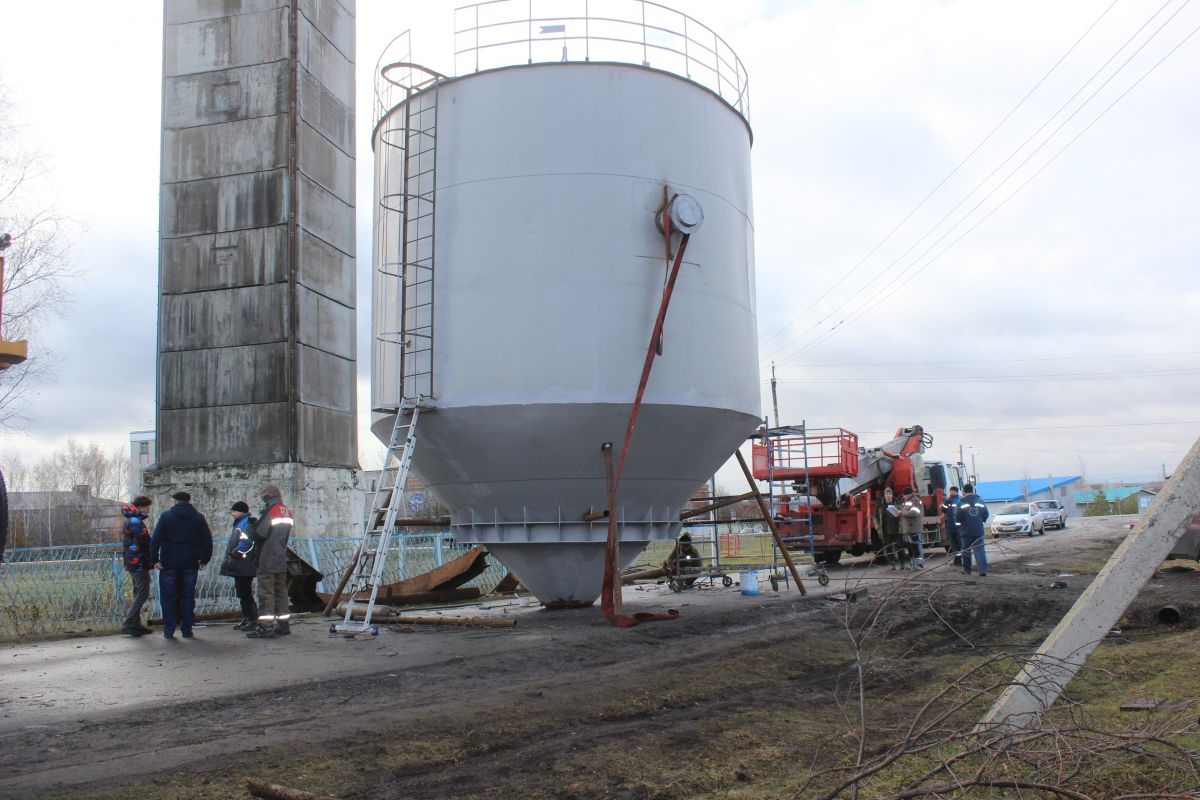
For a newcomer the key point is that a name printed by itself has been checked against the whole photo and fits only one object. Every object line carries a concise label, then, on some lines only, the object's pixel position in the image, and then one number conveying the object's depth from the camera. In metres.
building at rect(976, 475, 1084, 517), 80.19
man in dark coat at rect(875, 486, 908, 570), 19.89
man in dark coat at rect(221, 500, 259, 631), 10.61
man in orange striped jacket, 10.48
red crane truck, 19.30
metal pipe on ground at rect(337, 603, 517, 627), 10.39
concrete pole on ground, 5.32
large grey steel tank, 10.38
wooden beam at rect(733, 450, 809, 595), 12.81
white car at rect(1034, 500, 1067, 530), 40.44
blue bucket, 13.98
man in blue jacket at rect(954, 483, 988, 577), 18.09
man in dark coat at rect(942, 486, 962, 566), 18.55
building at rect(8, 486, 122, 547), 47.41
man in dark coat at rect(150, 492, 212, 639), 10.30
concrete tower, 18.36
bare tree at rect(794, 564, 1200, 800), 3.77
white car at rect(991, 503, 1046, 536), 34.94
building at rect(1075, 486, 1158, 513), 41.18
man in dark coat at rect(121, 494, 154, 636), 10.66
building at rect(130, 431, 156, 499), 65.94
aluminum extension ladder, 10.17
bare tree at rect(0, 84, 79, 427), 22.26
